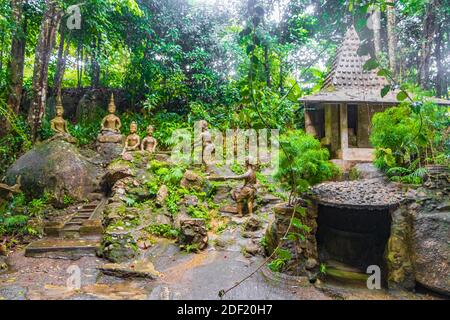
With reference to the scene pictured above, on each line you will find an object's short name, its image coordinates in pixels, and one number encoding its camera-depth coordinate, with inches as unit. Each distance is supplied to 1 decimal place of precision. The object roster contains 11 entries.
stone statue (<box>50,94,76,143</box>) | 458.6
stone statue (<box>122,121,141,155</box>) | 472.7
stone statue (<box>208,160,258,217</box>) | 351.3
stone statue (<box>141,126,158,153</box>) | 487.8
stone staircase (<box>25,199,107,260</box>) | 274.2
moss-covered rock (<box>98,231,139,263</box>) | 268.5
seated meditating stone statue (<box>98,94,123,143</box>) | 501.6
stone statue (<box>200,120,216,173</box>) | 452.4
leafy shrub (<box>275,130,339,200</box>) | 241.1
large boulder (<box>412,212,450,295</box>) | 205.5
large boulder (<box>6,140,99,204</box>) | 371.6
